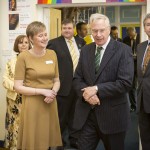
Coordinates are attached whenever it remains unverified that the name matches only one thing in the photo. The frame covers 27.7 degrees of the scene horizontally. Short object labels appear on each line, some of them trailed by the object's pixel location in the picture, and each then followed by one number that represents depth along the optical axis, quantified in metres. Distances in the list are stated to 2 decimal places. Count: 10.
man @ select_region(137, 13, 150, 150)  2.79
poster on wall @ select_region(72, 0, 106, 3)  3.65
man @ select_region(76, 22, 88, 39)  5.37
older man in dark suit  2.24
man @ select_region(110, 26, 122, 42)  6.28
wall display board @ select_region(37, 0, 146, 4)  3.66
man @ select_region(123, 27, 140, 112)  5.91
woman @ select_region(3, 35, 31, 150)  3.40
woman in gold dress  2.62
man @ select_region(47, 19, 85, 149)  3.67
